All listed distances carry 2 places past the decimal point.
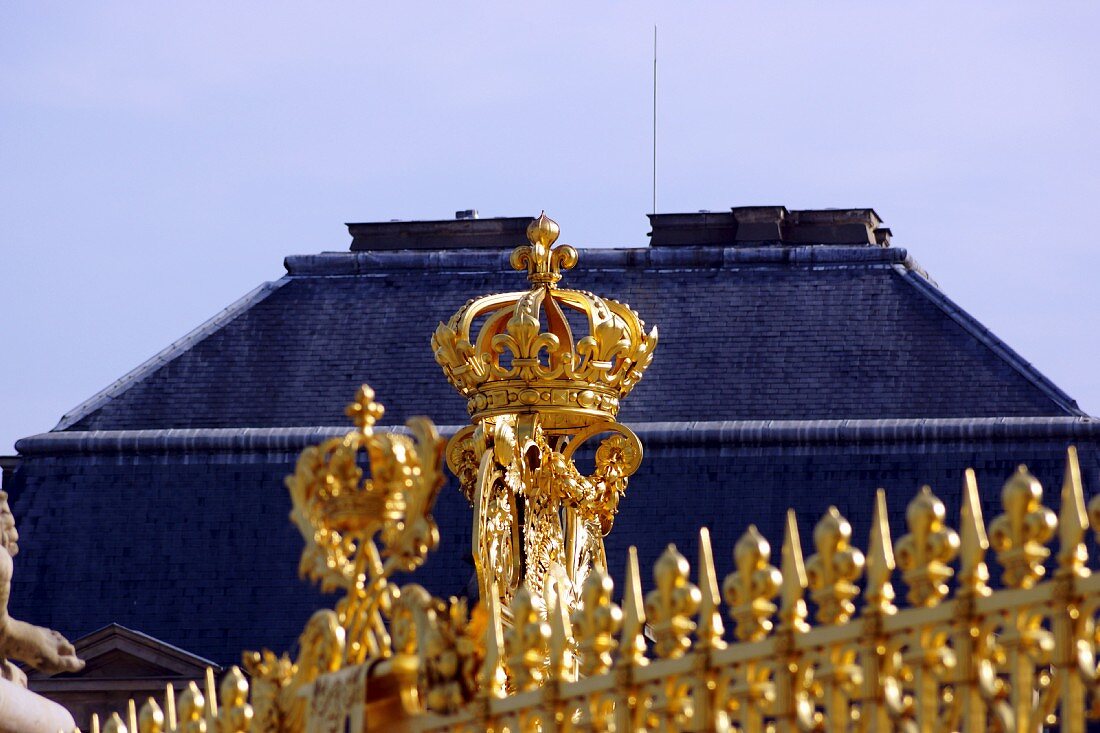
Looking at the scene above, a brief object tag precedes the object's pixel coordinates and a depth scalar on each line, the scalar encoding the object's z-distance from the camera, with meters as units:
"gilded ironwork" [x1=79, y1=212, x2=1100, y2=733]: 12.00
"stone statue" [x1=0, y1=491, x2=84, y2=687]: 19.16
